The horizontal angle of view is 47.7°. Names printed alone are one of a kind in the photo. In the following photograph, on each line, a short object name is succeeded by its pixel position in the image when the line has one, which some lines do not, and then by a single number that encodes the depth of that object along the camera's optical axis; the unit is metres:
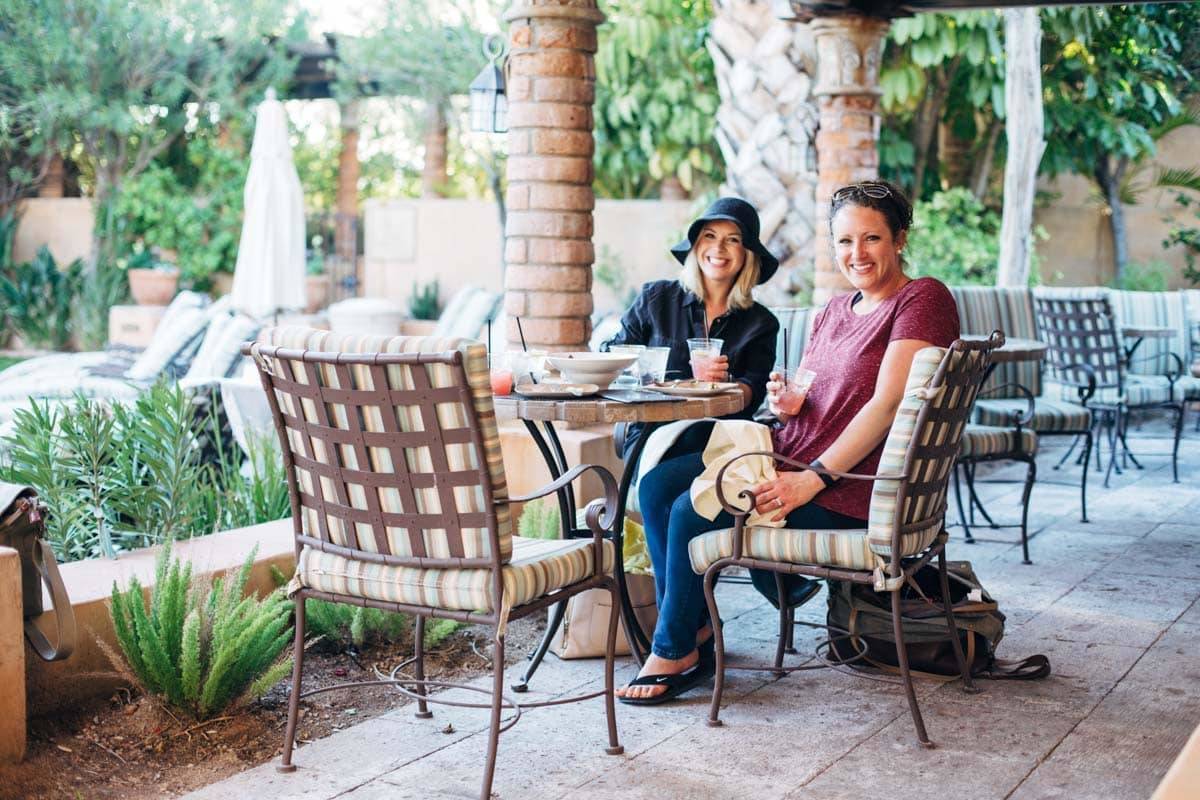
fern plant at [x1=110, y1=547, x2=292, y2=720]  3.52
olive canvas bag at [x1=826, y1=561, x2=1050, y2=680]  4.04
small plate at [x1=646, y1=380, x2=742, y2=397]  3.86
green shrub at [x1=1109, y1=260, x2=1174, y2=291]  13.12
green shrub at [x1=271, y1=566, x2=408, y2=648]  4.23
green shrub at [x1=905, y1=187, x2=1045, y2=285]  12.74
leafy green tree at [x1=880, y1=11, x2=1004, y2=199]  11.77
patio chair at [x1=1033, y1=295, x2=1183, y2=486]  7.61
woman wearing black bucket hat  4.39
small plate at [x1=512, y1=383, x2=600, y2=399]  3.69
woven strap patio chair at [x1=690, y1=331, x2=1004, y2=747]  3.47
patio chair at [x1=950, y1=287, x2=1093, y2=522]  6.39
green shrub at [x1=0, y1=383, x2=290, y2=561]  4.56
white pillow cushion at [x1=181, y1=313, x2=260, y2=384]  9.86
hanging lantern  6.95
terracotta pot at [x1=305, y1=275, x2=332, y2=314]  17.06
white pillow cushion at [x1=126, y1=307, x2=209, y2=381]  10.63
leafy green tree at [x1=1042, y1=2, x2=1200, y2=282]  13.04
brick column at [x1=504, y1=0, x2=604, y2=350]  5.36
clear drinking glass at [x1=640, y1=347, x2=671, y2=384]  4.07
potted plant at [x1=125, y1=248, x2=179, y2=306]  16.23
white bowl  3.87
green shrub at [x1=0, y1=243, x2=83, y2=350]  16.61
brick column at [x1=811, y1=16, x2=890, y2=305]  7.96
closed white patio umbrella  11.11
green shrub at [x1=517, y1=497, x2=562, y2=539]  4.68
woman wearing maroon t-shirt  3.75
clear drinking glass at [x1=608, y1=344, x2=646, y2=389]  4.05
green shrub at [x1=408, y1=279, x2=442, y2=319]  16.08
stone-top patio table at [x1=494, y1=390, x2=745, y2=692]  3.54
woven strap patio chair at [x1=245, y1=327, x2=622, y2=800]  2.96
